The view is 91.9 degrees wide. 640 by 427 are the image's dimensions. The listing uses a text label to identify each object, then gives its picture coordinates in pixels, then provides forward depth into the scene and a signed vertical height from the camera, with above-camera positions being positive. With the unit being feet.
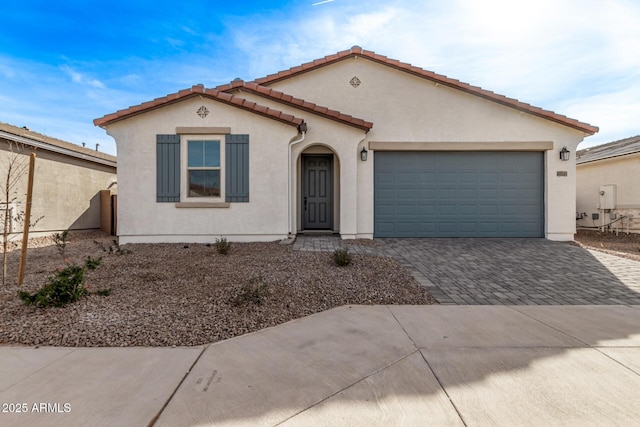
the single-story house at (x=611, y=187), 38.19 +3.24
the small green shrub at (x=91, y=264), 17.23 -3.03
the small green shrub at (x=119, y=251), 22.44 -3.07
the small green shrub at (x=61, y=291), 12.21 -3.32
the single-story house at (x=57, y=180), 30.81 +3.44
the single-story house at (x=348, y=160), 26.94 +4.88
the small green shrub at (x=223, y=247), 22.63 -2.70
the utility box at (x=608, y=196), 39.91 +2.02
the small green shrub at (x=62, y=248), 22.49 -2.89
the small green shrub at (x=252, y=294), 13.08 -3.61
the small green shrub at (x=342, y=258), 18.93 -2.92
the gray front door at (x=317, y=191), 33.06 +2.12
